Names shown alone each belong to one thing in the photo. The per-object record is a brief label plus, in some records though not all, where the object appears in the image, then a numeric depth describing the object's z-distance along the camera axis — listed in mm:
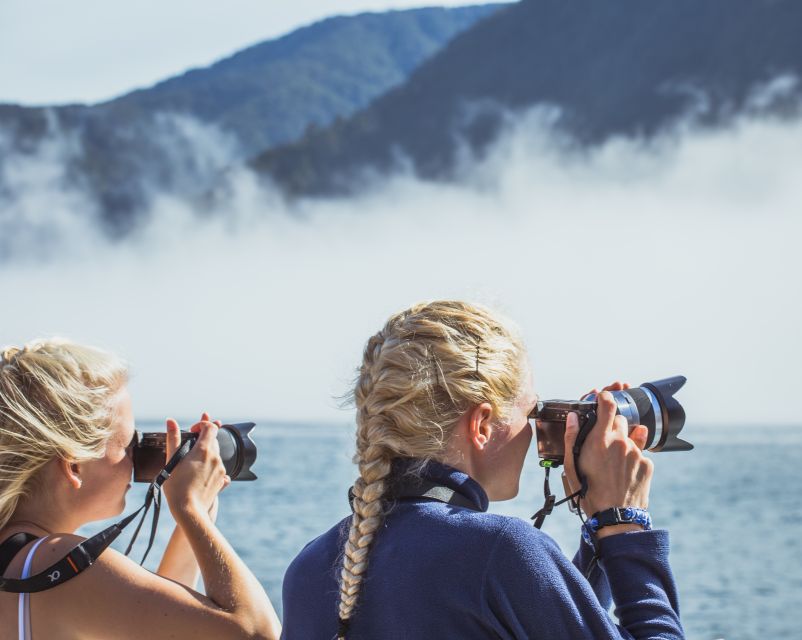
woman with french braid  2622
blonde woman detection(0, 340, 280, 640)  2833
